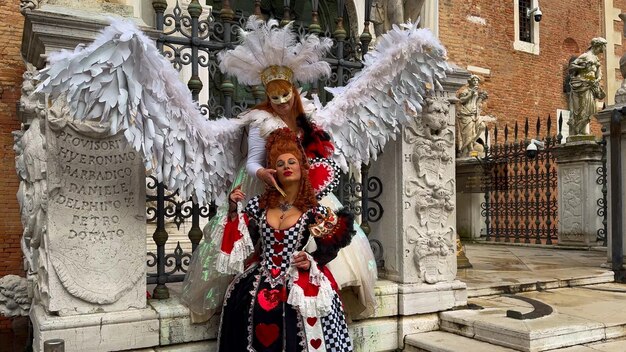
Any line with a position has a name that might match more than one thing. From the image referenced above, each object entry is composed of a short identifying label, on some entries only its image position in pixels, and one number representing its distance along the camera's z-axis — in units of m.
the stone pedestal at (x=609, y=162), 6.40
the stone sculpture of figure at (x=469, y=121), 12.36
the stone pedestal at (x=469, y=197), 11.50
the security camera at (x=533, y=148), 9.84
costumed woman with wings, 2.61
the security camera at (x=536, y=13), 16.84
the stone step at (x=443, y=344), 3.61
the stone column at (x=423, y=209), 4.06
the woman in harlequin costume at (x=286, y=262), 2.80
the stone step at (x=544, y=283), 4.90
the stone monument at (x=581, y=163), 9.50
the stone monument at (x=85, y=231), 2.99
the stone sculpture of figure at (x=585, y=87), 9.64
